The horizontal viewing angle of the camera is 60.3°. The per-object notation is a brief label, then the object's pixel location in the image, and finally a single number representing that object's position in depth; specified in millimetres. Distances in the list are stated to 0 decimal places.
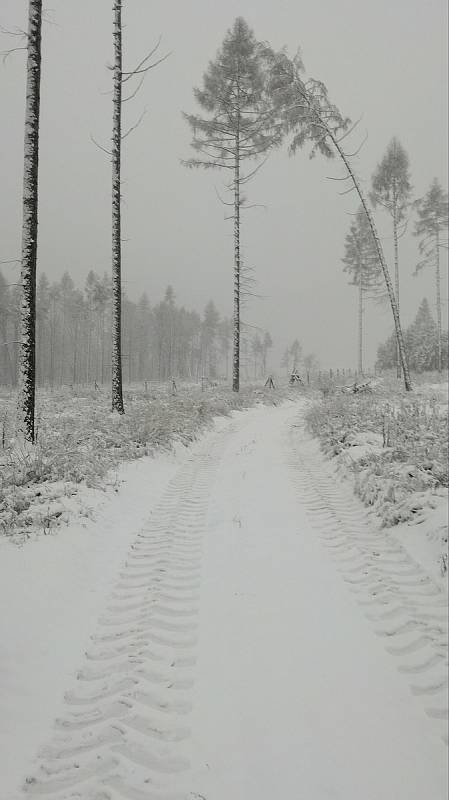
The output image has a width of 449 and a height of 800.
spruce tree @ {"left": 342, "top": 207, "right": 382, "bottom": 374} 32125
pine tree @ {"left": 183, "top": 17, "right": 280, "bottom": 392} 18734
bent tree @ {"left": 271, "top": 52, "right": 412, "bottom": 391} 14984
